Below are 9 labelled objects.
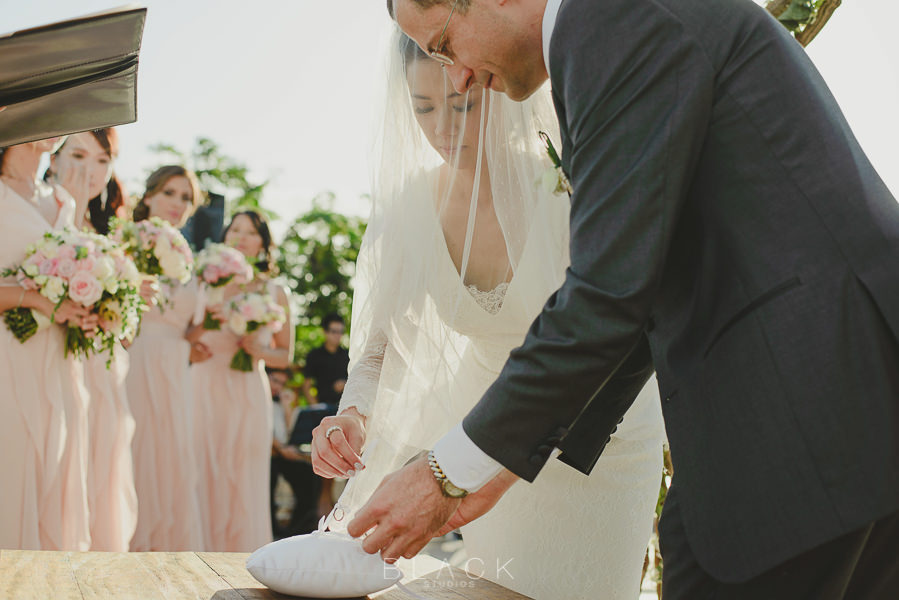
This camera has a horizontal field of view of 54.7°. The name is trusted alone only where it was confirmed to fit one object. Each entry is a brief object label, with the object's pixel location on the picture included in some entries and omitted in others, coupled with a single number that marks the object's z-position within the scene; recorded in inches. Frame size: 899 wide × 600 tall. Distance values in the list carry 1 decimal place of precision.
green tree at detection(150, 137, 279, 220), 721.6
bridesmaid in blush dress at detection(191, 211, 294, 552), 264.4
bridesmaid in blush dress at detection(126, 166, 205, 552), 241.3
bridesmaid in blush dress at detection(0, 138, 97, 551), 172.1
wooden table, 69.8
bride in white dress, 95.3
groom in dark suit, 46.0
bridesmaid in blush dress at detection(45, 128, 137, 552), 200.4
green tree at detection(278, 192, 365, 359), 737.0
